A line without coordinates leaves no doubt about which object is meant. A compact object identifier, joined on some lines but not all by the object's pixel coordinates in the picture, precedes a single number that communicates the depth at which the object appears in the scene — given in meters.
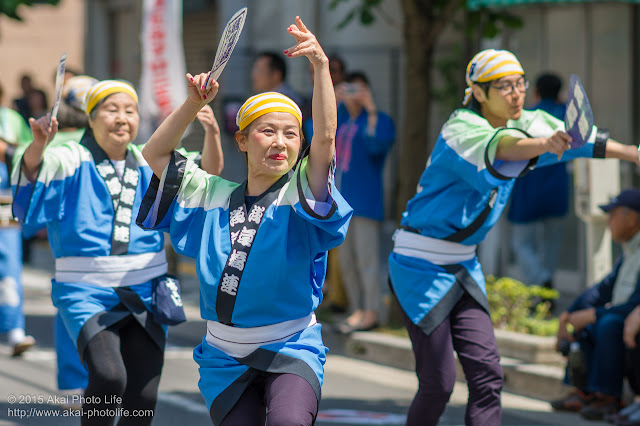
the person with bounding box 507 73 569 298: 18.12
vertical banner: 20.11
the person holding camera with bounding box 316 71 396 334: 17.40
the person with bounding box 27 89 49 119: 26.70
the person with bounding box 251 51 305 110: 16.96
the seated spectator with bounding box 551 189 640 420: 12.56
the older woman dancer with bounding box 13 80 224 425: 9.88
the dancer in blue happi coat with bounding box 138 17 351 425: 7.42
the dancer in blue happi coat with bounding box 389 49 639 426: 9.61
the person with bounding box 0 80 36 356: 16.17
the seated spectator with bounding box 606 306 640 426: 12.16
